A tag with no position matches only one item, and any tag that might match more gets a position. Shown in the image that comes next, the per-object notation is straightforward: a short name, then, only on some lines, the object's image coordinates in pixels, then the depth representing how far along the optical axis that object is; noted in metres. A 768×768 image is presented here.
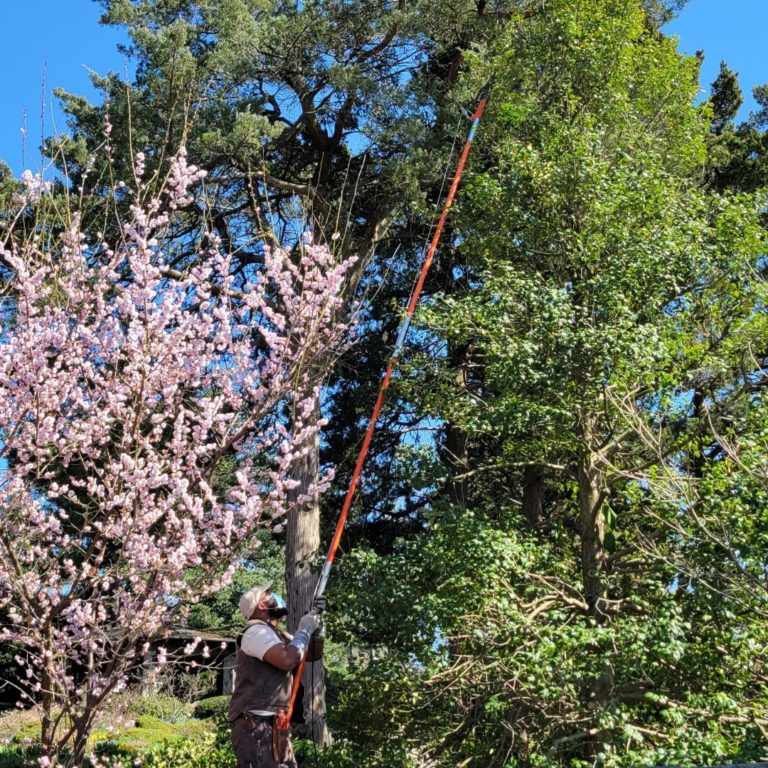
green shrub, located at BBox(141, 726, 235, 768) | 7.26
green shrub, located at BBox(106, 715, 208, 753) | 10.55
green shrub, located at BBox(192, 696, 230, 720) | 15.48
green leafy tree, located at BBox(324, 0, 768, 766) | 5.30
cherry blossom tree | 4.42
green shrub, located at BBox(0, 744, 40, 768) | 8.82
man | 3.76
